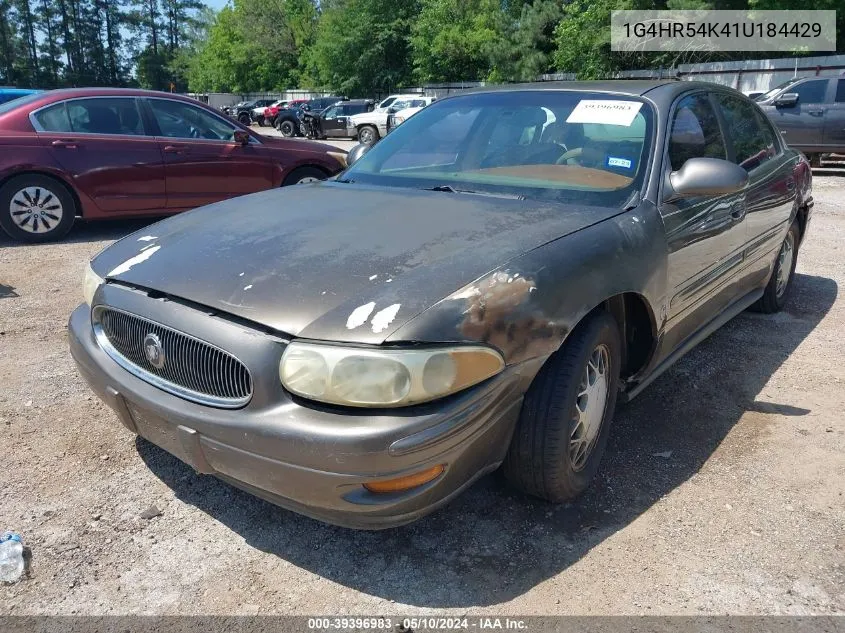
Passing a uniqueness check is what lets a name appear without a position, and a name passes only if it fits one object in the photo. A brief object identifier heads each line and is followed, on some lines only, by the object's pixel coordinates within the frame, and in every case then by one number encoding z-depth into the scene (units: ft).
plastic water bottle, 7.33
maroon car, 21.58
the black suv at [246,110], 126.31
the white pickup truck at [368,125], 74.49
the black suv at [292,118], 95.04
